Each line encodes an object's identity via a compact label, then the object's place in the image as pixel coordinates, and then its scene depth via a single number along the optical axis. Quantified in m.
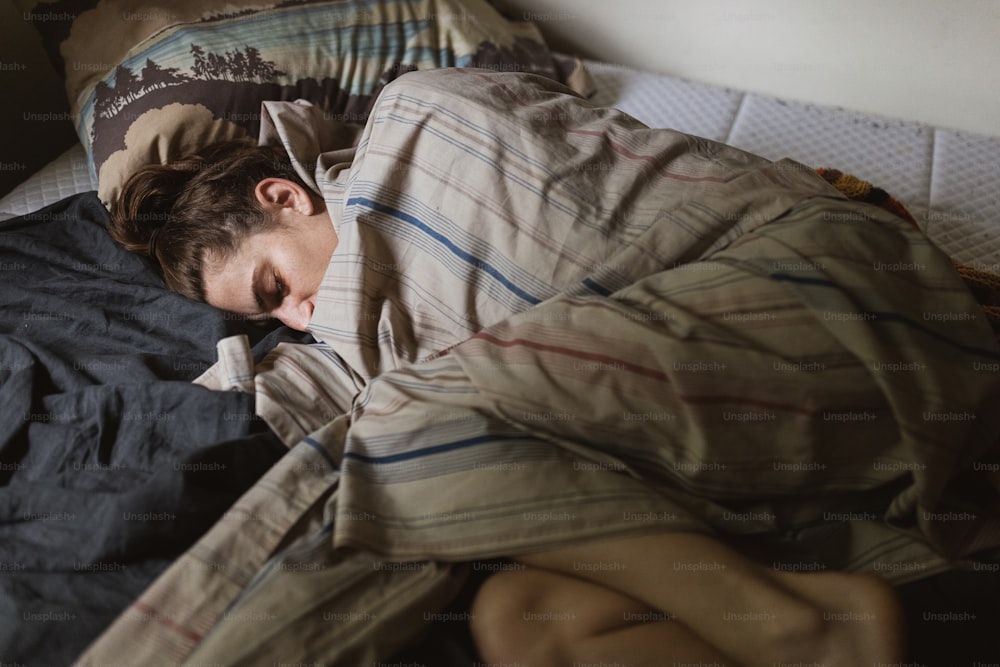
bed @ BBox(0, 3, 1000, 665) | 0.69
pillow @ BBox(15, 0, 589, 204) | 1.25
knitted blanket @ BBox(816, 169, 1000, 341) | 0.93
